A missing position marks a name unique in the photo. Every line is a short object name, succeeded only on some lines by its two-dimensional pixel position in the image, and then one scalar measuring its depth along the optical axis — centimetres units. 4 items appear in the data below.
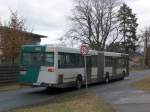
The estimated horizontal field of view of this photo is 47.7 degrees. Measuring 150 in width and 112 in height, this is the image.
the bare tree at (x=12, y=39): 1638
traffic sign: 1030
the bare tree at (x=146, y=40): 4367
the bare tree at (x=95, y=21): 3333
